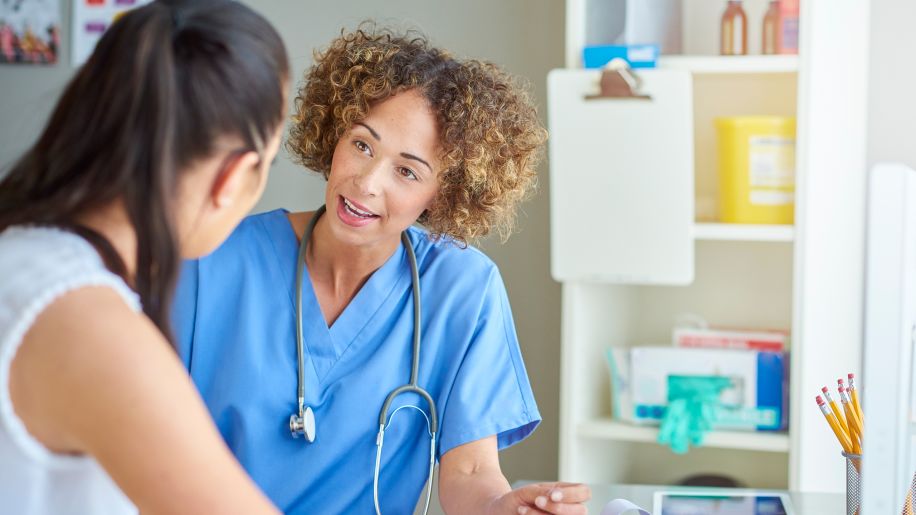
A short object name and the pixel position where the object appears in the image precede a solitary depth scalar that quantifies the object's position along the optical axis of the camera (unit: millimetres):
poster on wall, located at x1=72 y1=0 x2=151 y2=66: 2904
